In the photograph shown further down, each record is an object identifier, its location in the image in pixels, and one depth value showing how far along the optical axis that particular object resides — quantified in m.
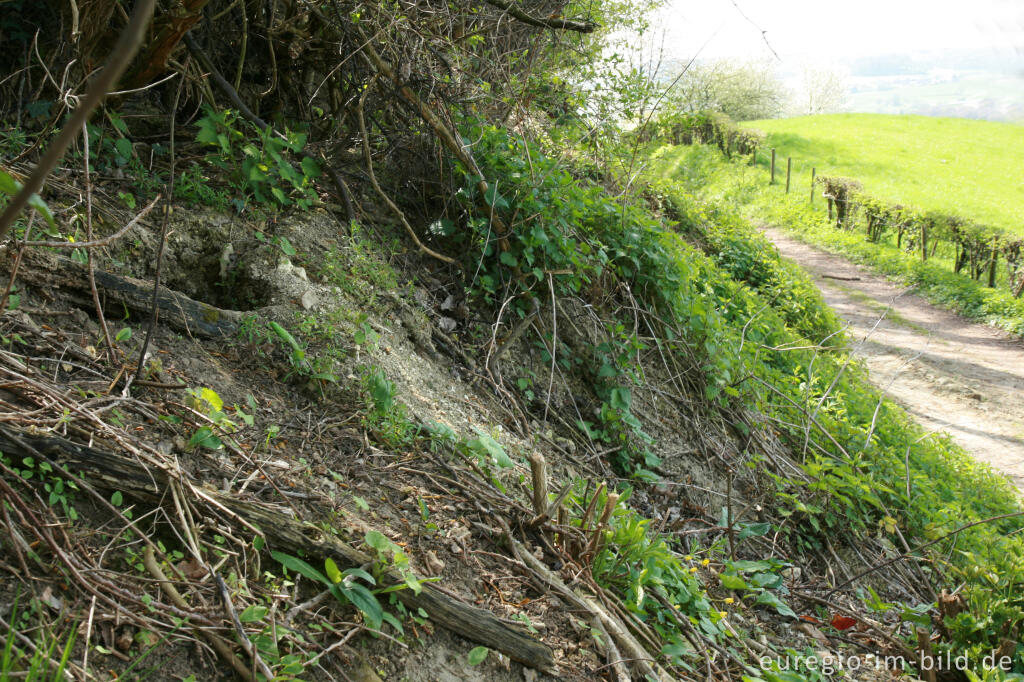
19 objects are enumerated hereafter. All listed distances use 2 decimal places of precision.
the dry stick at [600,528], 2.90
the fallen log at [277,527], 1.98
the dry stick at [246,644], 1.79
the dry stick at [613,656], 2.48
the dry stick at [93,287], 2.27
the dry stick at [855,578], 4.12
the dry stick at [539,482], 2.83
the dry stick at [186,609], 1.79
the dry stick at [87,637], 1.63
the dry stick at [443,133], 4.07
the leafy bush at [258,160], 3.51
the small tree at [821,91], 71.94
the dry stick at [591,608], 2.59
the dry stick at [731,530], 3.89
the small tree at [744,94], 35.91
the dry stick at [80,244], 1.68
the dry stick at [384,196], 4.22
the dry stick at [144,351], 2.35
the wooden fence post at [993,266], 14.95
